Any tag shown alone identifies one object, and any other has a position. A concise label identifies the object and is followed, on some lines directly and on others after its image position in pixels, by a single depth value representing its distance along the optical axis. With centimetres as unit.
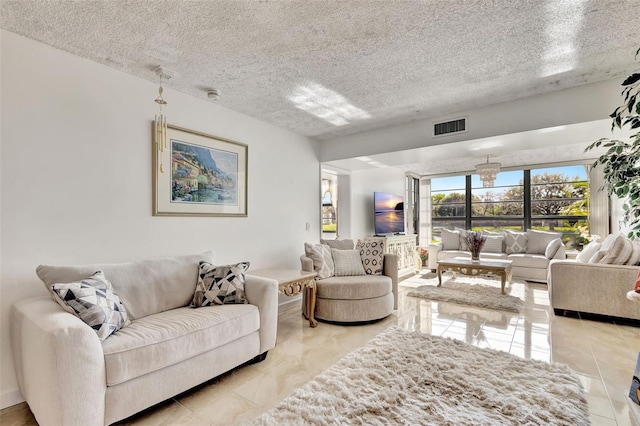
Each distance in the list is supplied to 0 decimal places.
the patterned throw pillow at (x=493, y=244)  639
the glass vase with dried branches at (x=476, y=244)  505
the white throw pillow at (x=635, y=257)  338
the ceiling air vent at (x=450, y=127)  358
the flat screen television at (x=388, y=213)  593
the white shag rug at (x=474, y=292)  405
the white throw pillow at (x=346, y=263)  379
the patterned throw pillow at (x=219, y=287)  253
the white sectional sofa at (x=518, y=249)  555
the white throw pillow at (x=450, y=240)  670
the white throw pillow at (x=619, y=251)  342
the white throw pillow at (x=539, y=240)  598
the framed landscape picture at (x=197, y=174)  285
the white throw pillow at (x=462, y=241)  656
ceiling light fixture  518
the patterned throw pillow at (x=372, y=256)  382
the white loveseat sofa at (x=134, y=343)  153
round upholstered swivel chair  337
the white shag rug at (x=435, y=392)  174
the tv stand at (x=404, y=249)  572
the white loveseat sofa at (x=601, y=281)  333
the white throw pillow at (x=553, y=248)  554
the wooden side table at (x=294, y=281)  299
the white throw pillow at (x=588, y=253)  398
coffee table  452
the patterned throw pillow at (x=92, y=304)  179
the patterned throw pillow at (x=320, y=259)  361
